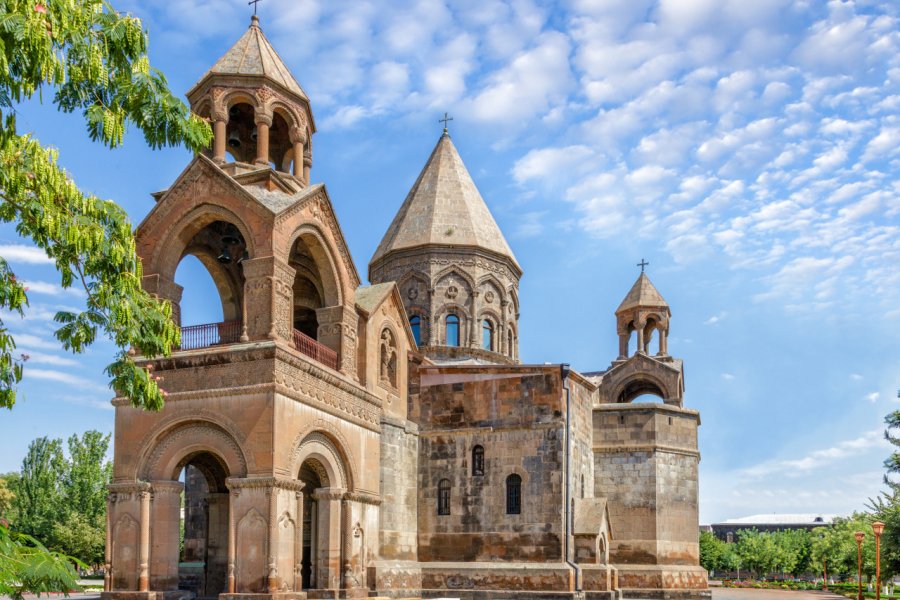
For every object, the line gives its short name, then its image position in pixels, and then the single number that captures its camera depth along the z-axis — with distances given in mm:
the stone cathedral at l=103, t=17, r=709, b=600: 19016
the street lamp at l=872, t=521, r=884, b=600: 21944
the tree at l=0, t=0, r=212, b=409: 8164
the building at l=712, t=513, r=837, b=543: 104938
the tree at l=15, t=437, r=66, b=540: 41781
